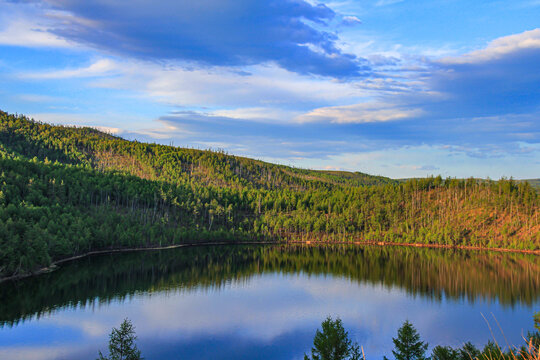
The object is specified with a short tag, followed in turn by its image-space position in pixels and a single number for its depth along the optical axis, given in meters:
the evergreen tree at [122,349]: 44.33
